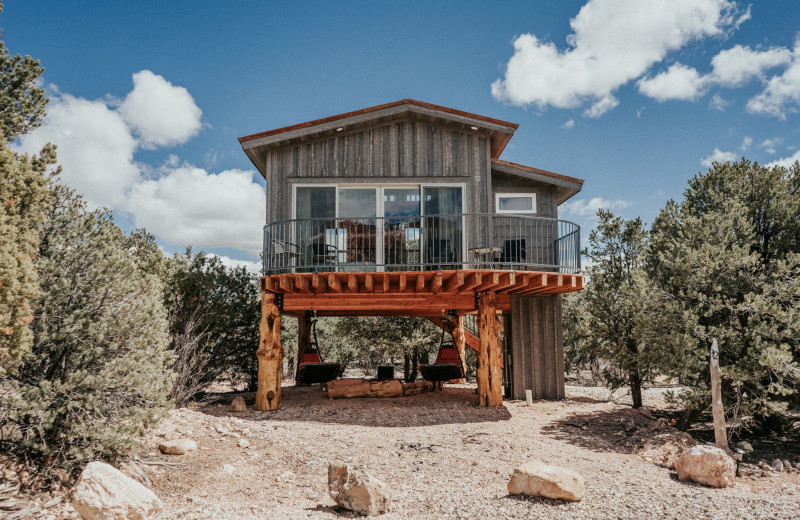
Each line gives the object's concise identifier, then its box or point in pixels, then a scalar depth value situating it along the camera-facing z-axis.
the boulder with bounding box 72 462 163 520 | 4.27
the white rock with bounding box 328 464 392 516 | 4.72
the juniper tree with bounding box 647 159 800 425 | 7.80
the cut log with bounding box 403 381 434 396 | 12.52
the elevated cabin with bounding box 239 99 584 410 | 10.01
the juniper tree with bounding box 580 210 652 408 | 11.12
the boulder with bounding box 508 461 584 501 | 5.16
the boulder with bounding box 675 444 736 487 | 6.14
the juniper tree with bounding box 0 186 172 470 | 4.91
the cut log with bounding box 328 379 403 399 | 11.67
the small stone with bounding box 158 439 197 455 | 6.40
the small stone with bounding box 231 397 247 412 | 9.82
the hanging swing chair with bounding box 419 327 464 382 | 10.77
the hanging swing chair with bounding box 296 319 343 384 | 11.05
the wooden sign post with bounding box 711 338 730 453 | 7.41
